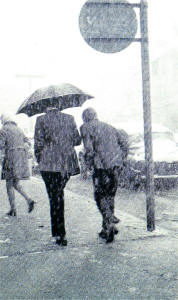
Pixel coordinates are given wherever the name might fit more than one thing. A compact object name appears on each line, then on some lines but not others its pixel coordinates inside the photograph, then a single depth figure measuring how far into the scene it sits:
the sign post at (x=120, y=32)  5.92
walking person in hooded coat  5.71
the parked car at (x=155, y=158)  10.84
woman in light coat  7.74
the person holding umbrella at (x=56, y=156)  5.62
